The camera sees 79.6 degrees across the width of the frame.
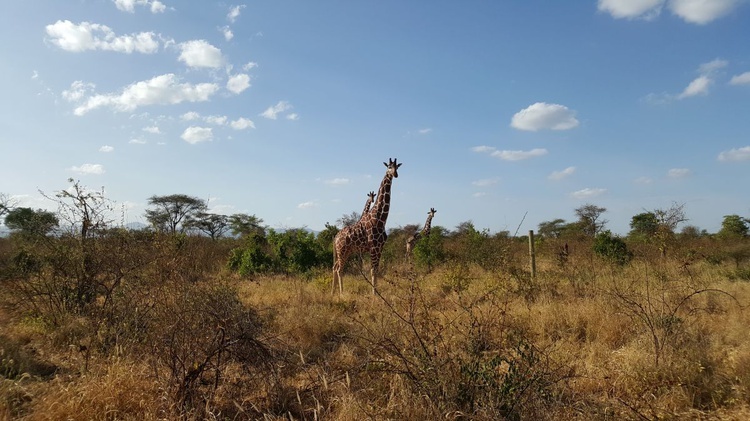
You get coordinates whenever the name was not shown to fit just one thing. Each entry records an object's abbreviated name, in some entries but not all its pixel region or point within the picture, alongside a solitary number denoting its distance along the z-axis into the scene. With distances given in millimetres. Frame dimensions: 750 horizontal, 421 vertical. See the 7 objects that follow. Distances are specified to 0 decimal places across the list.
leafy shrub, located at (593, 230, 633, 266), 12328
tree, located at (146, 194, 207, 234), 32491
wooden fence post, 9871
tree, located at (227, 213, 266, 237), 32594
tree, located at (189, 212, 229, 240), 33781
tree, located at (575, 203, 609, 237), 29759
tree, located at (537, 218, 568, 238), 34706
